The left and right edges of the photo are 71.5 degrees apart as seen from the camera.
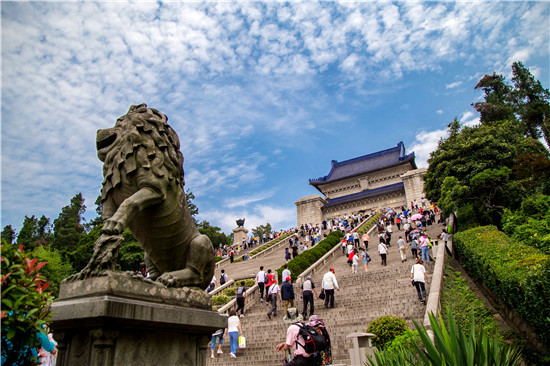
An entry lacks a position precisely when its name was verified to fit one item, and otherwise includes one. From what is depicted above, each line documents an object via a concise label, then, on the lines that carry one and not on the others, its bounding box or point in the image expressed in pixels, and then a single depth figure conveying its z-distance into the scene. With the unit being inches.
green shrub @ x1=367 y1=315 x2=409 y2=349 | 327.9
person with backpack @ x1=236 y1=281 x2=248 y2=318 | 514.5
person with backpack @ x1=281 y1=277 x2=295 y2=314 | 474.9
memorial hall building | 1897.1
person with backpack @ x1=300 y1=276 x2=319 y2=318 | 459.2
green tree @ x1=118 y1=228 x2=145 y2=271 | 1119.0
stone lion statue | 140.4
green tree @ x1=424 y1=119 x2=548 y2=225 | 775.1
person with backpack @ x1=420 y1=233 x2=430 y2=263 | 639.8
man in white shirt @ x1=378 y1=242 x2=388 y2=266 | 689.0
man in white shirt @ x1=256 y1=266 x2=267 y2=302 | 594.2
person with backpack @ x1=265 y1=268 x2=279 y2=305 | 567.5
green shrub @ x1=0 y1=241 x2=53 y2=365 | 82.9
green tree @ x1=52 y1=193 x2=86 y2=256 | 1626.5
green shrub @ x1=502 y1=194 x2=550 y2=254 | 497.0
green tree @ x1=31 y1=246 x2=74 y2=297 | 977.2
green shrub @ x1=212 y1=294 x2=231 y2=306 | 617.1
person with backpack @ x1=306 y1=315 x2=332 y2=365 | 222.9
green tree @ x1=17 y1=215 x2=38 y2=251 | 1423.2
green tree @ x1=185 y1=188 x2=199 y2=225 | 1815.9
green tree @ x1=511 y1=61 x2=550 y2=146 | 1196.5
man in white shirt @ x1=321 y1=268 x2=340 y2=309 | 489.4
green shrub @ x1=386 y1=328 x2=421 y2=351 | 290.4
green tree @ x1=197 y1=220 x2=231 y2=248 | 1901.9
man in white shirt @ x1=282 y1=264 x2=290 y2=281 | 537.1
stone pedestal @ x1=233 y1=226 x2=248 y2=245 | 1577.3
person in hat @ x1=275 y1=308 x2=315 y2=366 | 216.5
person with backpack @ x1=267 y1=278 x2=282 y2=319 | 505.4
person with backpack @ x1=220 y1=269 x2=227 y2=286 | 781.3
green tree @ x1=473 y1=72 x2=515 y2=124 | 1238.3
